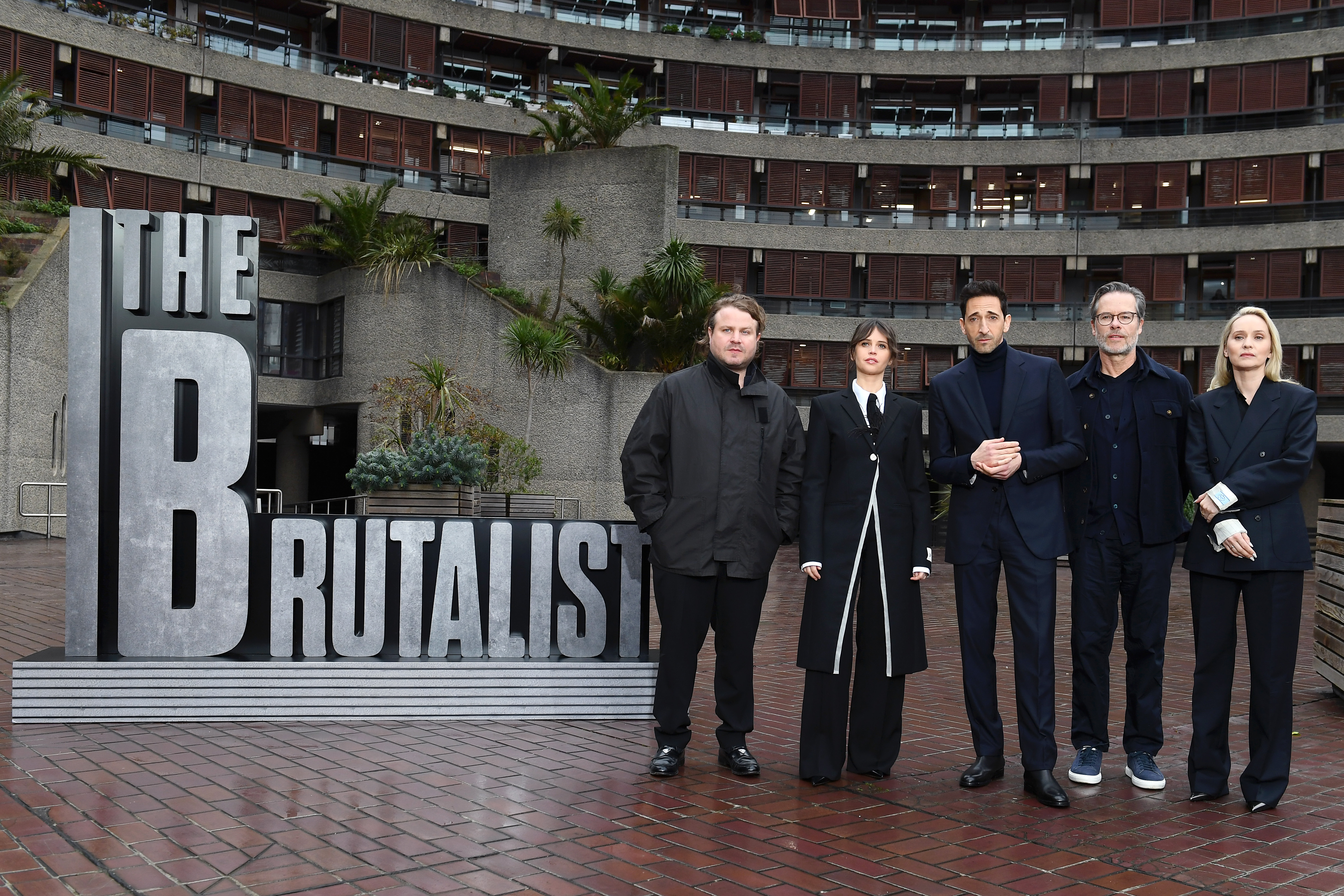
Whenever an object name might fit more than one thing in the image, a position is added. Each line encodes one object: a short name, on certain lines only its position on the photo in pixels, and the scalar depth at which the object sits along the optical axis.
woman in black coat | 5.41
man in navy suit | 5.21
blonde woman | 5.02
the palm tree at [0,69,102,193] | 22.08
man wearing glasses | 5.27
